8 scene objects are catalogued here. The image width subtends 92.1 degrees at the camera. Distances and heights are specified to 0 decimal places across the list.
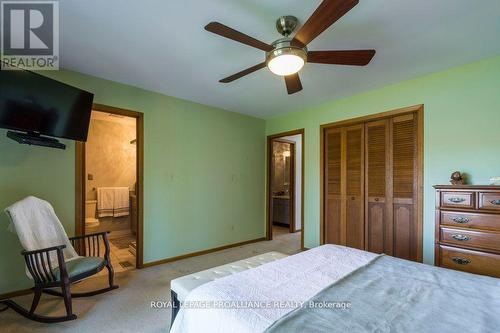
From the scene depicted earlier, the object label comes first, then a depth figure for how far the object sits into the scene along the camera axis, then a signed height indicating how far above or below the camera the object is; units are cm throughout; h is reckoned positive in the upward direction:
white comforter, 107 -66
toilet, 467 -83
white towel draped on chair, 216 -56
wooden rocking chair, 203 -93
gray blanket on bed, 98 -64
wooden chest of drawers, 206 -53
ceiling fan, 139 +87
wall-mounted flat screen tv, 207 +60
